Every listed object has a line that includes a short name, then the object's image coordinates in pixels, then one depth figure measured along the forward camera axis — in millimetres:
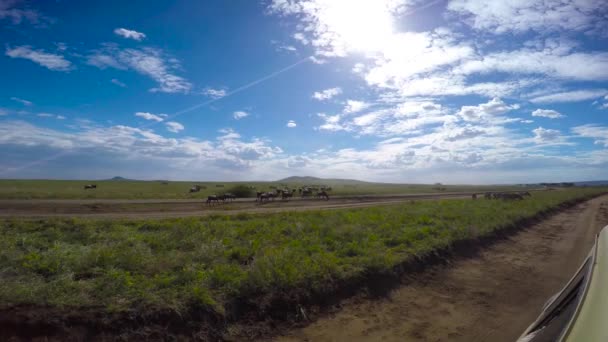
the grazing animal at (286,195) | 40078
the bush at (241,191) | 49719
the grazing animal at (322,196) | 42938
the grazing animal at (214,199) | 30766
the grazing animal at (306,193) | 46481
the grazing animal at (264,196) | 37812
